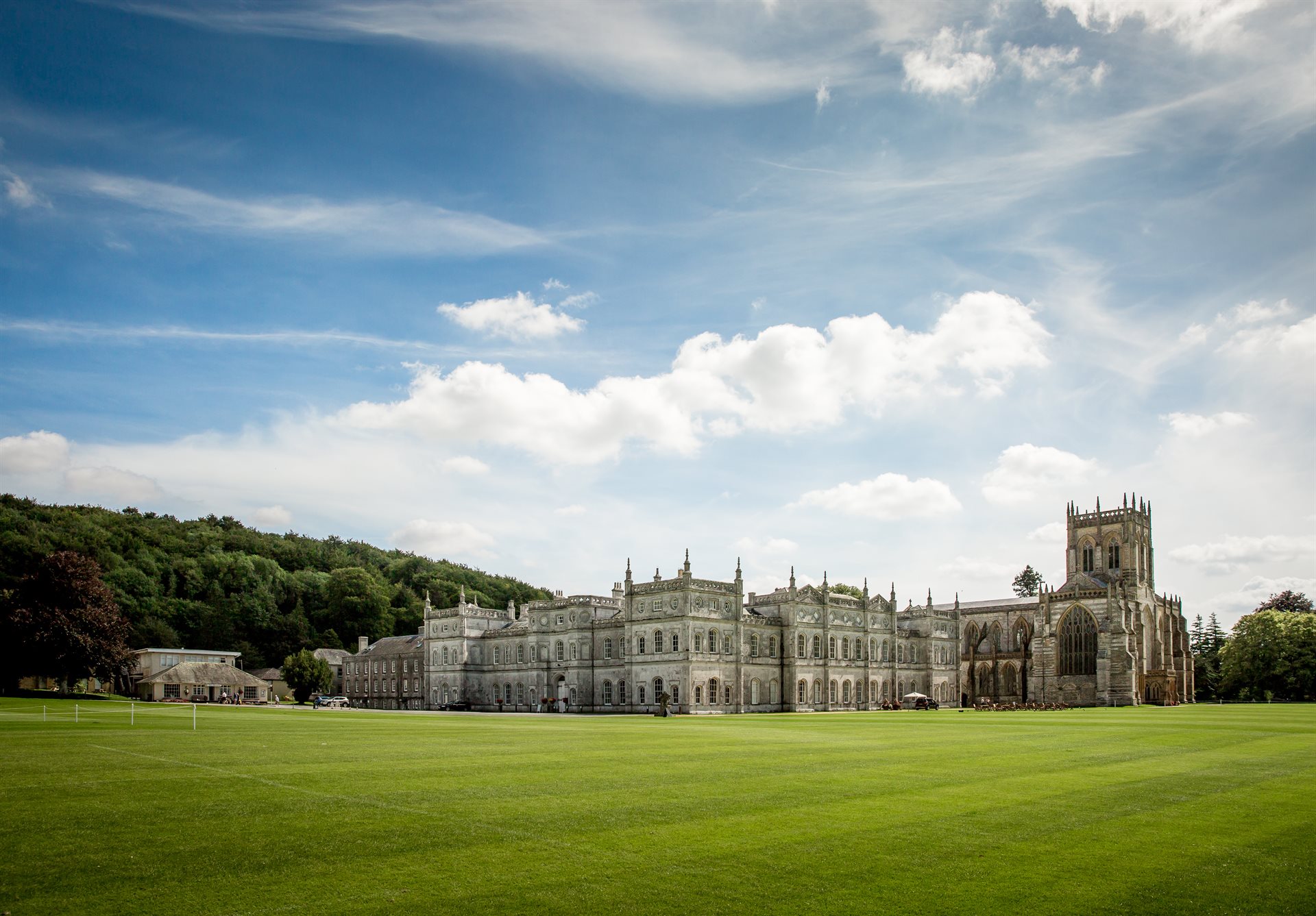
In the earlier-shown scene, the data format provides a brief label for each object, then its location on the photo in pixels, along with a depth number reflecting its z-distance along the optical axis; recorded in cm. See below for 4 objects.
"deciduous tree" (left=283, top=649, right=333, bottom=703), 8762
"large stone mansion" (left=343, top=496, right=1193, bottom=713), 7512
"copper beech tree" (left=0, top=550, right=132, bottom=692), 6812
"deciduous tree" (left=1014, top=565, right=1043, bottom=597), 14275
